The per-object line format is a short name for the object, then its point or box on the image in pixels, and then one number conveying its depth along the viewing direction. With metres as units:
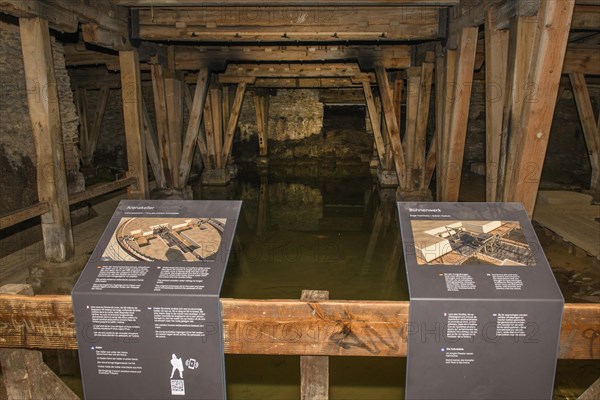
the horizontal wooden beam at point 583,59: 7.30
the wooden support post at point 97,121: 10.95
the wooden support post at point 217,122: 10.24
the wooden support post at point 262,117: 13.41
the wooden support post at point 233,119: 10.22
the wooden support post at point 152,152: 6.44
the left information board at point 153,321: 1.74
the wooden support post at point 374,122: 9.34
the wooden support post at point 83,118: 11.78
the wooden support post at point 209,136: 10.26
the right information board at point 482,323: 1.67
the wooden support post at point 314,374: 1.80
